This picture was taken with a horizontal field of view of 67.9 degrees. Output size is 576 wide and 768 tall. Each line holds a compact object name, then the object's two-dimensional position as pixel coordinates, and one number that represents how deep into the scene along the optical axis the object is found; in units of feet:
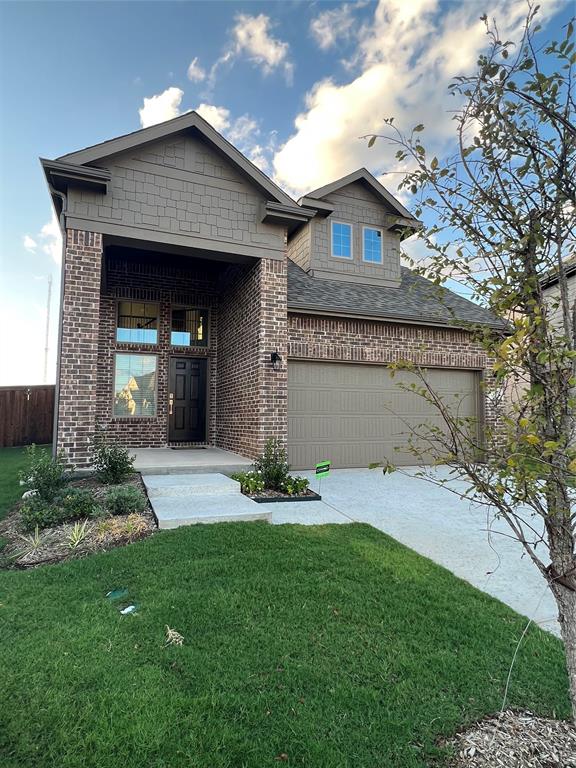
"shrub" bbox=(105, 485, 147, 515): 16.56
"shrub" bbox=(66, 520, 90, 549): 13.70
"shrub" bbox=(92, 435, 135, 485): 20.48
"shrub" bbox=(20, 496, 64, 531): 15.17
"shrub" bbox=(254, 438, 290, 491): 21.56
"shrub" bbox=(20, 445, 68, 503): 17.56
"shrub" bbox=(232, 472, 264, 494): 20.67
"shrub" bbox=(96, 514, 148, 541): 14.20
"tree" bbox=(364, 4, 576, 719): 5.25
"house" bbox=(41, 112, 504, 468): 22.43
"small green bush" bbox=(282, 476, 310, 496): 20.79
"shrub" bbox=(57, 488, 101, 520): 16.11
